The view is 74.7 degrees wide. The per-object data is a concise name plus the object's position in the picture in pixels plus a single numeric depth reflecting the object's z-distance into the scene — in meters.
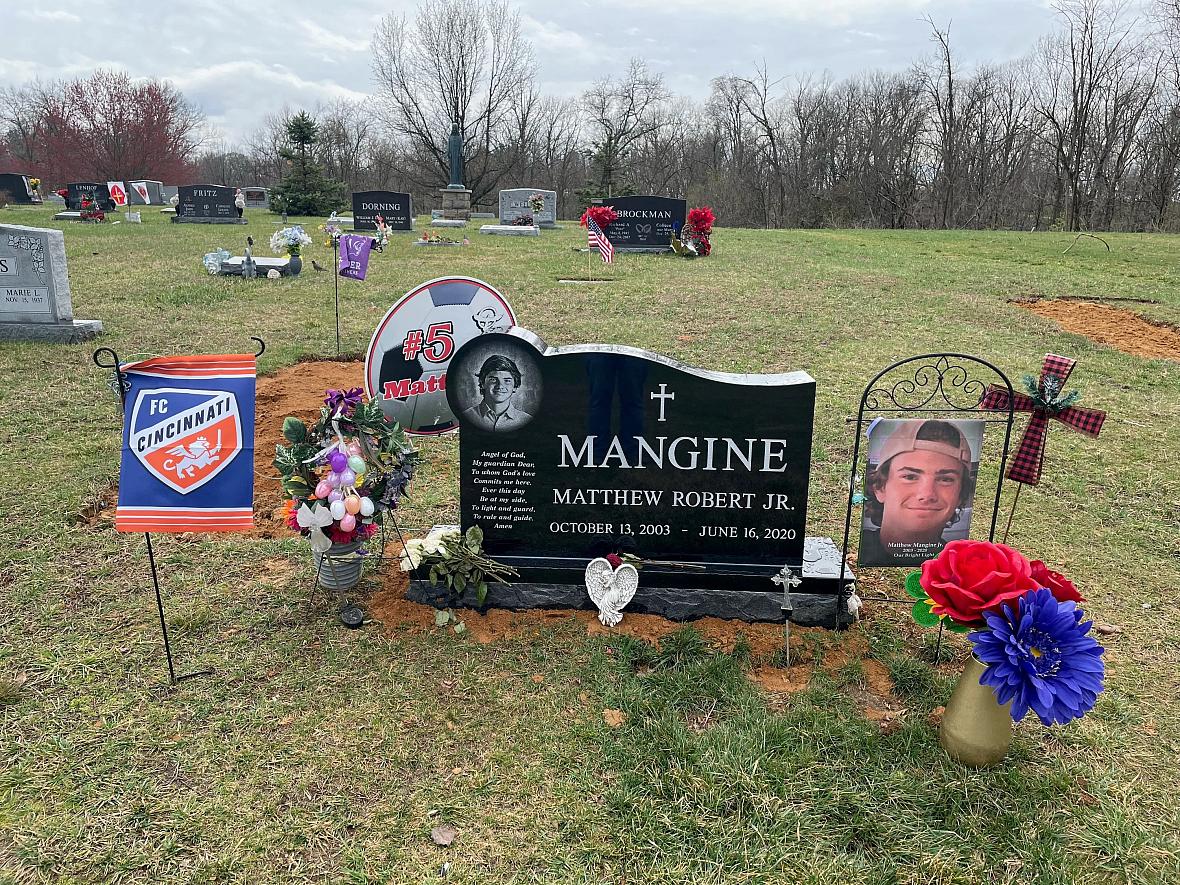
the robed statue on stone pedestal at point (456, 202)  26.44
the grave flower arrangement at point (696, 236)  17.66
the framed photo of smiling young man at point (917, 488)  3.72
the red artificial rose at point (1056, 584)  2.83
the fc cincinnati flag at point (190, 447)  3.26
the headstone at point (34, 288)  9.09
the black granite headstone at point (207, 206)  24.50
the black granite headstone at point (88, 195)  26.34
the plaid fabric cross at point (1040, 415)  3.81
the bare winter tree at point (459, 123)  43.69
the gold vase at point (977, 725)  2.90
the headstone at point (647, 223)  18.33
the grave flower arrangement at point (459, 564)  3.95
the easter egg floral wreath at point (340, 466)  3.78
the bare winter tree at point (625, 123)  47.28
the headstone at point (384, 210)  22.58
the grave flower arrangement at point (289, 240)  10.88
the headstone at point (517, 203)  24.34
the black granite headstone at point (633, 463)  3.81
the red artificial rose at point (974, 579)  2.75
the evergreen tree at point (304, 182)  29.16
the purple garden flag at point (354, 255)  8.73
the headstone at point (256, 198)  34.34
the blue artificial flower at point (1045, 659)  2.57
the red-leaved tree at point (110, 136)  41.28
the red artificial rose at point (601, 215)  16.47
